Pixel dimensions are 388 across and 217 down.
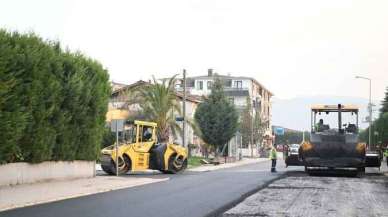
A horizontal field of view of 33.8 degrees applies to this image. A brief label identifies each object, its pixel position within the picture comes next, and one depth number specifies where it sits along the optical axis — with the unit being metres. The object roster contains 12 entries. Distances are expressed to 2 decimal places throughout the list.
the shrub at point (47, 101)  20.58
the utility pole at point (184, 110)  45.97
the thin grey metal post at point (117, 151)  28.92
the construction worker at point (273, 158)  34.74
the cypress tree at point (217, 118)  58.03
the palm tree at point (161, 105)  51.59
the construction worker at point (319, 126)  30.86
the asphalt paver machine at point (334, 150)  28.50
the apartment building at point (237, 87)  115.31
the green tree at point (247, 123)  85.69
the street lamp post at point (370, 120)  91.22
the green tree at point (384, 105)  98.30
